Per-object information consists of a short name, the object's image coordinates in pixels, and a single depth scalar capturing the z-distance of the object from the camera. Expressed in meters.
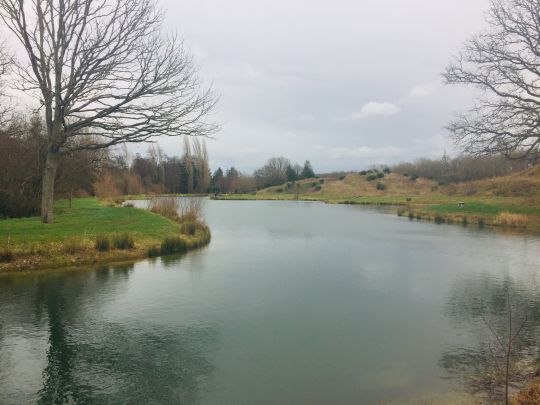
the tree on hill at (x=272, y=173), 96.56
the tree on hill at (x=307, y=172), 94.44
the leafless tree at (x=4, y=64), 15.12
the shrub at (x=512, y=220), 28.52
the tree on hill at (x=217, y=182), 94.11
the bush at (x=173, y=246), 16.87
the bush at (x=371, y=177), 76.81
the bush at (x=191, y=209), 23.50
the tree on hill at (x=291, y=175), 92.00
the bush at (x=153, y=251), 16.14
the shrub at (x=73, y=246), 14.12
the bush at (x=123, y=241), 15.72
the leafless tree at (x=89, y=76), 15.17
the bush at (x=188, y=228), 20.31
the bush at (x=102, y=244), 14.97
